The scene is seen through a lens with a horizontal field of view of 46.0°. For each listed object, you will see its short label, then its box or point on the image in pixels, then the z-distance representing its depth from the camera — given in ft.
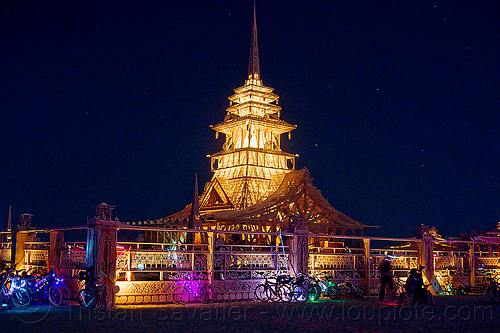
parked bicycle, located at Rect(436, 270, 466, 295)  77.41
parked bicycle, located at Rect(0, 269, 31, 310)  49.62
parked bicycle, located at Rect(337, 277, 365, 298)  66.97
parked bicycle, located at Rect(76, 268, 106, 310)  51.11
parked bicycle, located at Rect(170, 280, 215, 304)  57.77
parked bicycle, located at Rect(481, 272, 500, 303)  65.31
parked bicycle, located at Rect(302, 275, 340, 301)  62.80
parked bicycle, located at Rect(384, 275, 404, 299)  69.22
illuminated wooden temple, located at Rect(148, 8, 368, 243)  105.60
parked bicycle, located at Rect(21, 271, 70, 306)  52.13
